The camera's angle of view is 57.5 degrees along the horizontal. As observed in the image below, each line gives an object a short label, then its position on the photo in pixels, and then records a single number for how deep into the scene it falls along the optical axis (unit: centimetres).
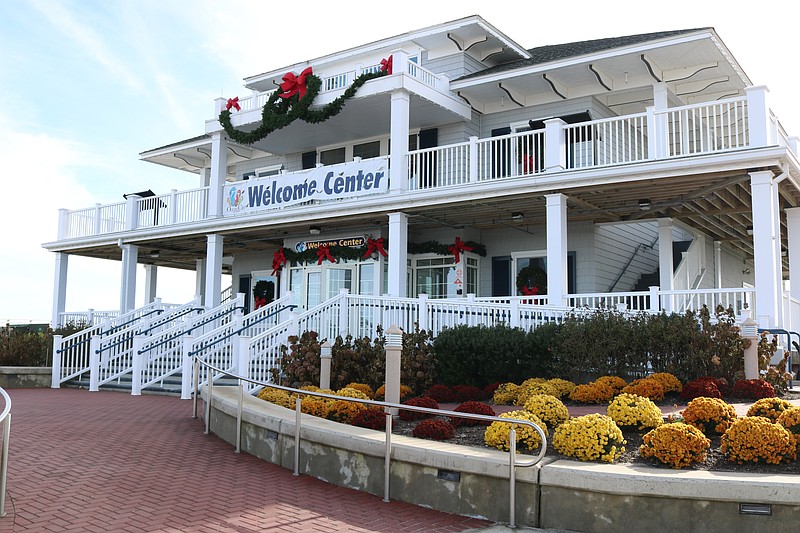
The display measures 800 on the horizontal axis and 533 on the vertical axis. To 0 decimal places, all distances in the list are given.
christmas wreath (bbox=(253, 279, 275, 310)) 2506
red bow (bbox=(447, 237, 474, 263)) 2023
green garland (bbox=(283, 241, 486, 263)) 2052
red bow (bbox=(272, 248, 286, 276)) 2342
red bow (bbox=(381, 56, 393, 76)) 1883
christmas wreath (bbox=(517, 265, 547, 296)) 1914
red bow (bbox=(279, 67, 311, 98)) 2022
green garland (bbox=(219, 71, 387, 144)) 1920
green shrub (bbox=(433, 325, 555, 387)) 1300
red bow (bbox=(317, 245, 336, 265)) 2203
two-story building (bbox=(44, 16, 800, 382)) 1521
